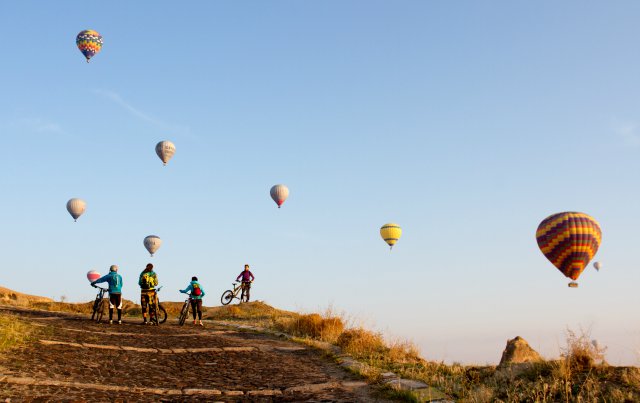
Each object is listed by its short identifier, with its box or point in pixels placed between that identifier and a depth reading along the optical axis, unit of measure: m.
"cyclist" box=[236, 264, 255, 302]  30.05
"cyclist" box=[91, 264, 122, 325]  19.41
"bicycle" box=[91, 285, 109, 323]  20.25
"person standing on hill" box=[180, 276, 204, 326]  21.19
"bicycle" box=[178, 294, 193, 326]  21.39
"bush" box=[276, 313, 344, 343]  17.87
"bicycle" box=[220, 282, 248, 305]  30.28
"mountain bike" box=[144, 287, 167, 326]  20.34
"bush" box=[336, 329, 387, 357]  14.32
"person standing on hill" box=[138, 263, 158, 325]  19.92
